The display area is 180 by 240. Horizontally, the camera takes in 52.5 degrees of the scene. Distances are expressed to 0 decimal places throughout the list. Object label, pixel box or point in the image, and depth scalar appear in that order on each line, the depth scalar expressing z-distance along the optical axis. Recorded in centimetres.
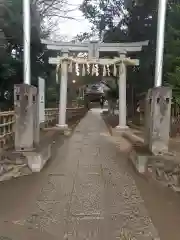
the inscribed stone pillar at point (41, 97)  750
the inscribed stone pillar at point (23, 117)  416
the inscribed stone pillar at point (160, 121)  422
